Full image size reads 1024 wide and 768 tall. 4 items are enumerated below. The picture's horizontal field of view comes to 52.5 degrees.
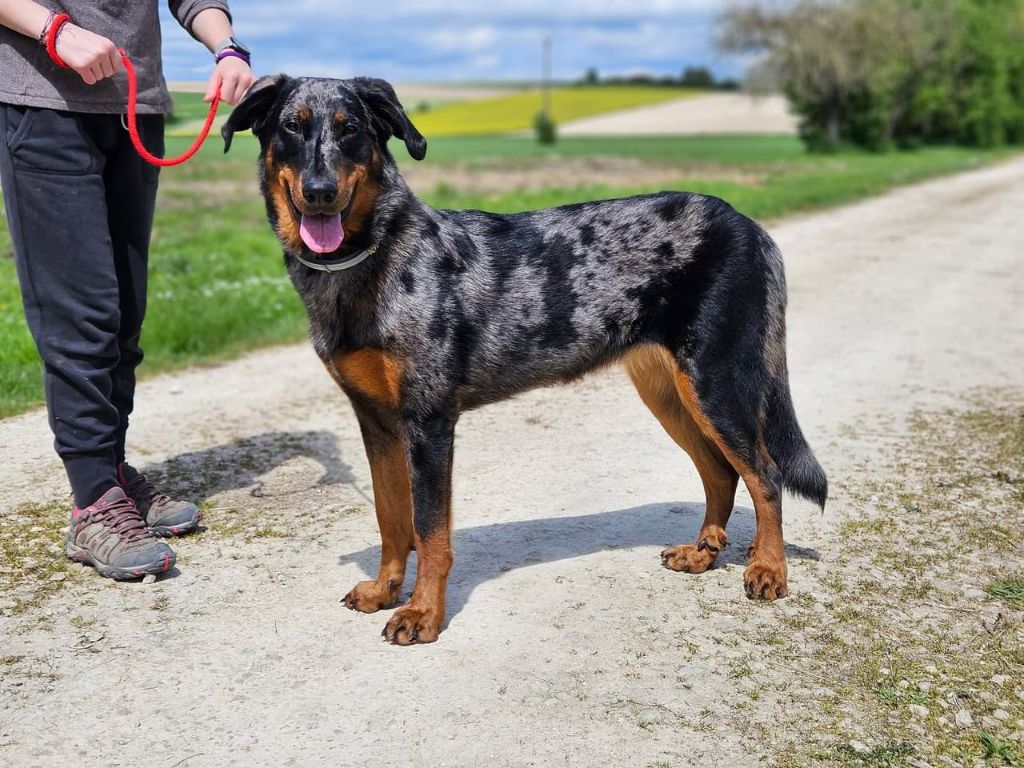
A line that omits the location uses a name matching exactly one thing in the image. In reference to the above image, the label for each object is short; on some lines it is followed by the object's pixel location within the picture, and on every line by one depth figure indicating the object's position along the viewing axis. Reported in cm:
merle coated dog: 408
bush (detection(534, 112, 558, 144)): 5841
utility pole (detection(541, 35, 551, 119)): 7996
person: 446
